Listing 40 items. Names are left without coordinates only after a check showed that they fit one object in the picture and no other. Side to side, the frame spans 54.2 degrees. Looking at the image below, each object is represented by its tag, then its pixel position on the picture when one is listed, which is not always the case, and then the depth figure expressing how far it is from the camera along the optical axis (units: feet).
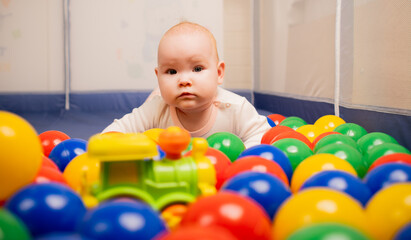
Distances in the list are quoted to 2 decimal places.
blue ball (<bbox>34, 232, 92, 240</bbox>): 1.64
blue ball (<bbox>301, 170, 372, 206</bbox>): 2.50
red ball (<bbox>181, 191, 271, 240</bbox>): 1.88
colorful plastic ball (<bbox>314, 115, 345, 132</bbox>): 5.56
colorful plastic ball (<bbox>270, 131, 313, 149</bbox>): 4.36
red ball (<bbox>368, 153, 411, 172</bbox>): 3.18
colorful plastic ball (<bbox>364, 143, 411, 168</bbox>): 3.60
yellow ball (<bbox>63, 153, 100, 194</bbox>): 2.98
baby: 4.54
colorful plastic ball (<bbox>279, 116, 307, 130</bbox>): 5.94
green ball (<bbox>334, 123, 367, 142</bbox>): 4.91
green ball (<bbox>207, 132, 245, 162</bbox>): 4.04
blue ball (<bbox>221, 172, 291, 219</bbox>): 2.37
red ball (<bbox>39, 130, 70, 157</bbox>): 4.43
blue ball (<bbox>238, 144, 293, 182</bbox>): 3.36
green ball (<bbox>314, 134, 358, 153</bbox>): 4.07
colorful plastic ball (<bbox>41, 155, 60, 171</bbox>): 3.22
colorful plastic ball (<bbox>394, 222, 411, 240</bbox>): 1.83
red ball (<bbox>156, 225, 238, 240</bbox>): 1.61
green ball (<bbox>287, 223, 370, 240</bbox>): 1.62
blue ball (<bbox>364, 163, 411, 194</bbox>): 2.68
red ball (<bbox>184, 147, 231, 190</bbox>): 3.18
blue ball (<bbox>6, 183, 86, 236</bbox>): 2.01
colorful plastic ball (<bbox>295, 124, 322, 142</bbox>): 4.99
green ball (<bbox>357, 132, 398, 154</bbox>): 4.16
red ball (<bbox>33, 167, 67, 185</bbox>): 2.65
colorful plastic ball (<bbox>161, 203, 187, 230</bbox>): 2.36
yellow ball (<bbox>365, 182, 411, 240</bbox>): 2.09
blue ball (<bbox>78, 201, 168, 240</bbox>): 1.79
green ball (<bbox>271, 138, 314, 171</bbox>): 3.70
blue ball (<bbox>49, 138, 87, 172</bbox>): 3.81
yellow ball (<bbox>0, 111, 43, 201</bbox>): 2.27
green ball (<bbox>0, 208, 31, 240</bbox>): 1.73
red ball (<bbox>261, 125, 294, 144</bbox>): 4.86
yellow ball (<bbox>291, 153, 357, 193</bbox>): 2.99
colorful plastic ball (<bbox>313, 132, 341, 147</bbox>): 4.61
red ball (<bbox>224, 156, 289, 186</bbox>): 2.93
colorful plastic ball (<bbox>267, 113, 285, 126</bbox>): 6.94
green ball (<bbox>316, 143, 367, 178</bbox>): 3.48
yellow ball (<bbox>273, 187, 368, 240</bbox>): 1.94
